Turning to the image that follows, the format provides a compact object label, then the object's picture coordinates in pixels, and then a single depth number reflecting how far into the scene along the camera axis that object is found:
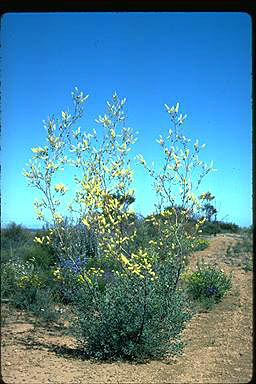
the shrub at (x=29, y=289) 8.09
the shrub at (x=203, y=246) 16.24
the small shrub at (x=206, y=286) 9.55
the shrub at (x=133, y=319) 5.30
